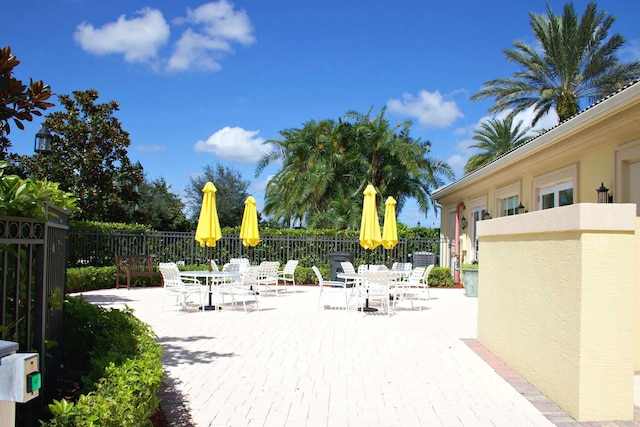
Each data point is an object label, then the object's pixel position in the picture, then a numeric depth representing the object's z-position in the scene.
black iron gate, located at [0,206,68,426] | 2.79
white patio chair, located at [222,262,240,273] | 13.39
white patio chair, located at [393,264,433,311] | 11.81
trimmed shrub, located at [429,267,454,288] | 17.12
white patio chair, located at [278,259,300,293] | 15.48
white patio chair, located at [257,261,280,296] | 13.73
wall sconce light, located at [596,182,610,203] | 7.79
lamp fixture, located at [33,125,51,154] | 11.06
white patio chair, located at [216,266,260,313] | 10.62
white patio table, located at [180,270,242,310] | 10.90
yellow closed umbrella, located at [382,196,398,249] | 12.42
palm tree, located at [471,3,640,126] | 17.52
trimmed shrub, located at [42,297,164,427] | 2.70
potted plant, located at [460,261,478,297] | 14.14
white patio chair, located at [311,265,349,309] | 10.77
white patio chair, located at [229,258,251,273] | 14.22
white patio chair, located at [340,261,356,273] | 13.20
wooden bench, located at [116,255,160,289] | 15.47
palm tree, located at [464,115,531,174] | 28.73
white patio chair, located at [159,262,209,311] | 10.28
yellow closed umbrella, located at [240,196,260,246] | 14.54
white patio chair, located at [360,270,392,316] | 9.85
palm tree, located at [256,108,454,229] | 24.27
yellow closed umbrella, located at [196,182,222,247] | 11.93
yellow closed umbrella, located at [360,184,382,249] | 12.34
